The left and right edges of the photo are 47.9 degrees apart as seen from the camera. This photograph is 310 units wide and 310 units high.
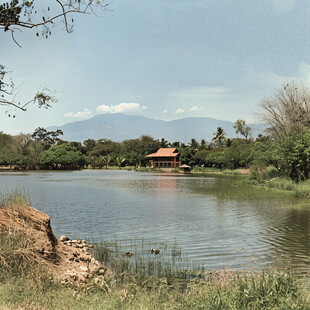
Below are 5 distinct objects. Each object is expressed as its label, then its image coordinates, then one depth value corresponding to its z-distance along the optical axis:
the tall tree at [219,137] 104.51
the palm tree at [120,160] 107.60
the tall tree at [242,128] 105.88
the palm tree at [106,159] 109.98
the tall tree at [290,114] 38.66
